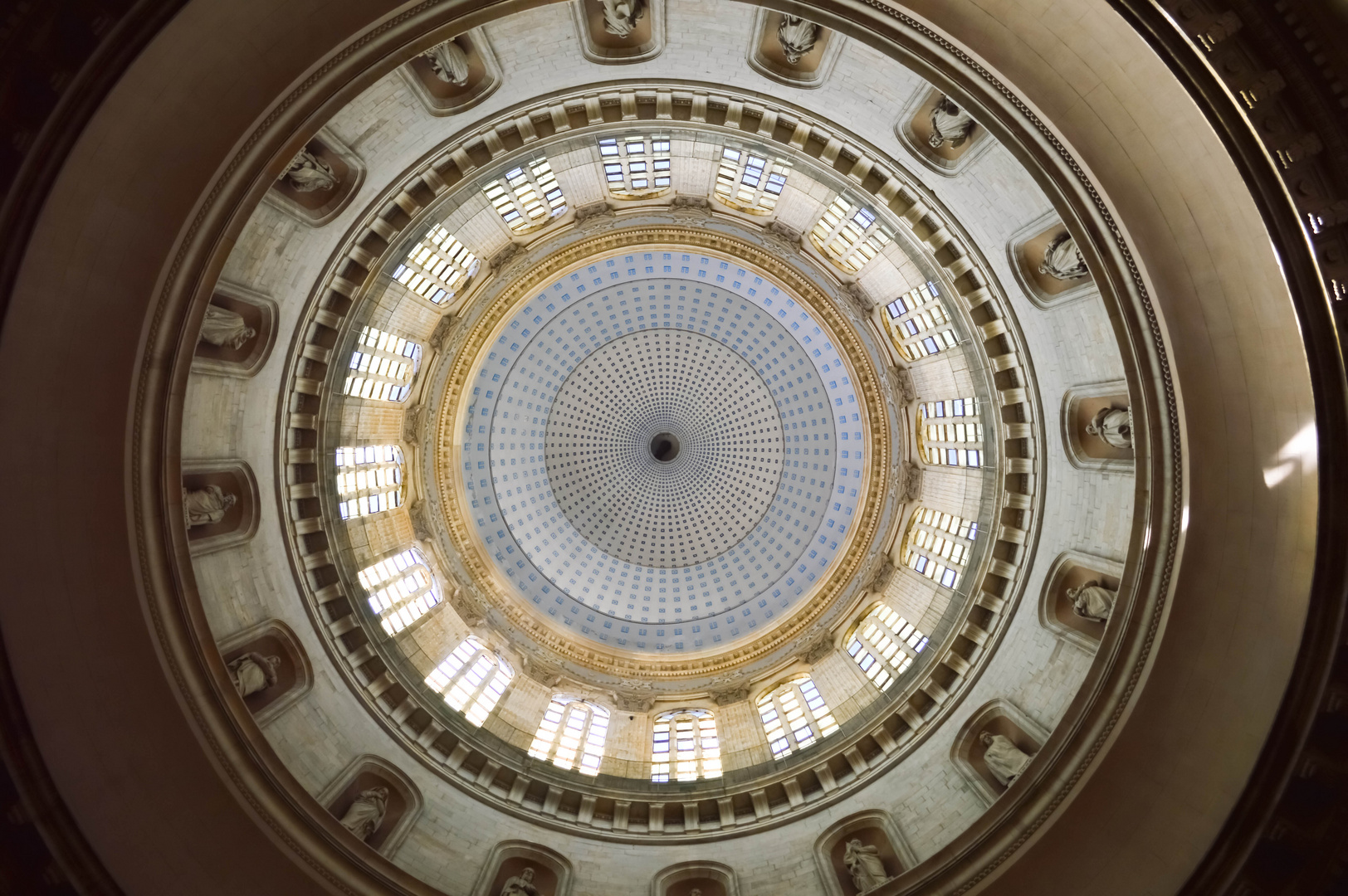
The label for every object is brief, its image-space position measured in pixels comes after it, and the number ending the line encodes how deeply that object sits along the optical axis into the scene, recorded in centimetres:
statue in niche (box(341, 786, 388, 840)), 1753
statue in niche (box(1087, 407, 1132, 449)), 1591
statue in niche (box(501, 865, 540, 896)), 1800
